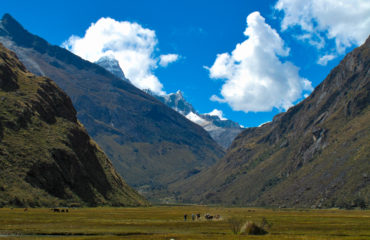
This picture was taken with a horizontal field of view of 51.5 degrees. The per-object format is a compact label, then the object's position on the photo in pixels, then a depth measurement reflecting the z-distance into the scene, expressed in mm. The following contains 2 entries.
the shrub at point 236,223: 73250
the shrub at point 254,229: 70188
